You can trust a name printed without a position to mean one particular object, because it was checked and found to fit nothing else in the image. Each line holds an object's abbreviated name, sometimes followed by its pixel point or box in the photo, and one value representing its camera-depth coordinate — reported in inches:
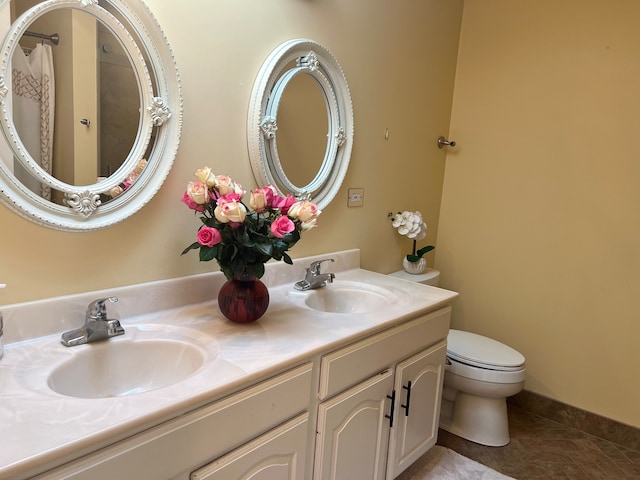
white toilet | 82.5
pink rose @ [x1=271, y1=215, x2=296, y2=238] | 50.3
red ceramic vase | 51.9
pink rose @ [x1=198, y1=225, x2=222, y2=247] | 49.8
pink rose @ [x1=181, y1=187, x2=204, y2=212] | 51.6
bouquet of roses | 49.9
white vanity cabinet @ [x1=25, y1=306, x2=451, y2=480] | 35.5
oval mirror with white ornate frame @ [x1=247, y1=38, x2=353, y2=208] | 62.9
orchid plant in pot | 91.3
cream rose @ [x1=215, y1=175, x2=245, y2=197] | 51.3
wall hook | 102.5
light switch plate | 81.1
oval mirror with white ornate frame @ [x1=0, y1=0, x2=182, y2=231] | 42.4
